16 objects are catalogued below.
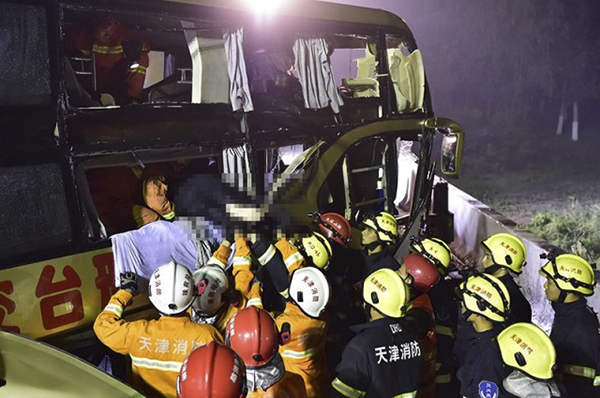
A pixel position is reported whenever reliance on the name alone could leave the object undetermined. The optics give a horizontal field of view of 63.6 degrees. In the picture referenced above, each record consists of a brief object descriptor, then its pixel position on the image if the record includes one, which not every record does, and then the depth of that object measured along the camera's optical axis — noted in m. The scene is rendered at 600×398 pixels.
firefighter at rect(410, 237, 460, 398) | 4.29
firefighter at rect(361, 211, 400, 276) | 4.48
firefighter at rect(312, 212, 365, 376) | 4.58
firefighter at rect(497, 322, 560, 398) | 2.60
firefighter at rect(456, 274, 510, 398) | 2.98
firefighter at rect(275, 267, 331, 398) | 3.11
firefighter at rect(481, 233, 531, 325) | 4.19
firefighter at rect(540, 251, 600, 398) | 3.37
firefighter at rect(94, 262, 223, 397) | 2.85
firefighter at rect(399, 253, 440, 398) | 3.76
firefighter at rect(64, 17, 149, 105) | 3.85
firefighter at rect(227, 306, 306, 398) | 2.41
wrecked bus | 2.95
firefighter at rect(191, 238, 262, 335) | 3.28
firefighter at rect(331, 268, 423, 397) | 2.83
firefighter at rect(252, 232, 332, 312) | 3.88
